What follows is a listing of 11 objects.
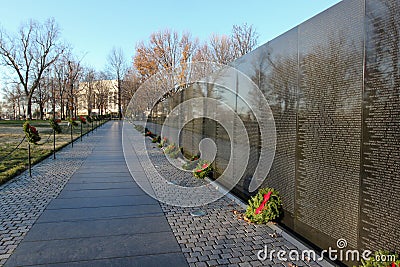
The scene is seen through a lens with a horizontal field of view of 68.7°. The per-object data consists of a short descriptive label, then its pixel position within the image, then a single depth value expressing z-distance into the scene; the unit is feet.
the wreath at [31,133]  34.57
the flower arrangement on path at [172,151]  36.17
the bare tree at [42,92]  145.55
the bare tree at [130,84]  105.60
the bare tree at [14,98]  147.95
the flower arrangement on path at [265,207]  13.93
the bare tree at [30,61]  134.31
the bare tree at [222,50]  107.45
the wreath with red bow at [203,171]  24.67
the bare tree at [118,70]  153.89
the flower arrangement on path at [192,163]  28.68
